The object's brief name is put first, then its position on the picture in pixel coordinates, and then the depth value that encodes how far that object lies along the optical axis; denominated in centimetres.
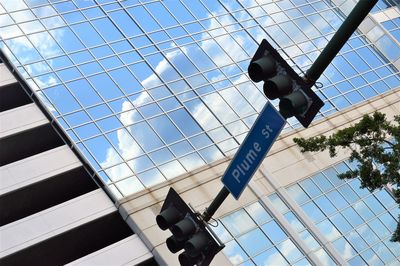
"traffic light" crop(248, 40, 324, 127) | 875
